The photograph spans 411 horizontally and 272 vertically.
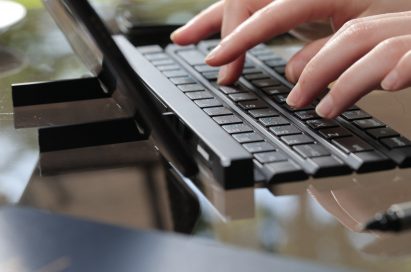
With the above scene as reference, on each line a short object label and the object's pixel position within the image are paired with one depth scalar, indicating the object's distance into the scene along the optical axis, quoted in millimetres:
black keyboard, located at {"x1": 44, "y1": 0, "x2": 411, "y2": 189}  524
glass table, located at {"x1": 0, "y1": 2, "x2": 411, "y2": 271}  466
